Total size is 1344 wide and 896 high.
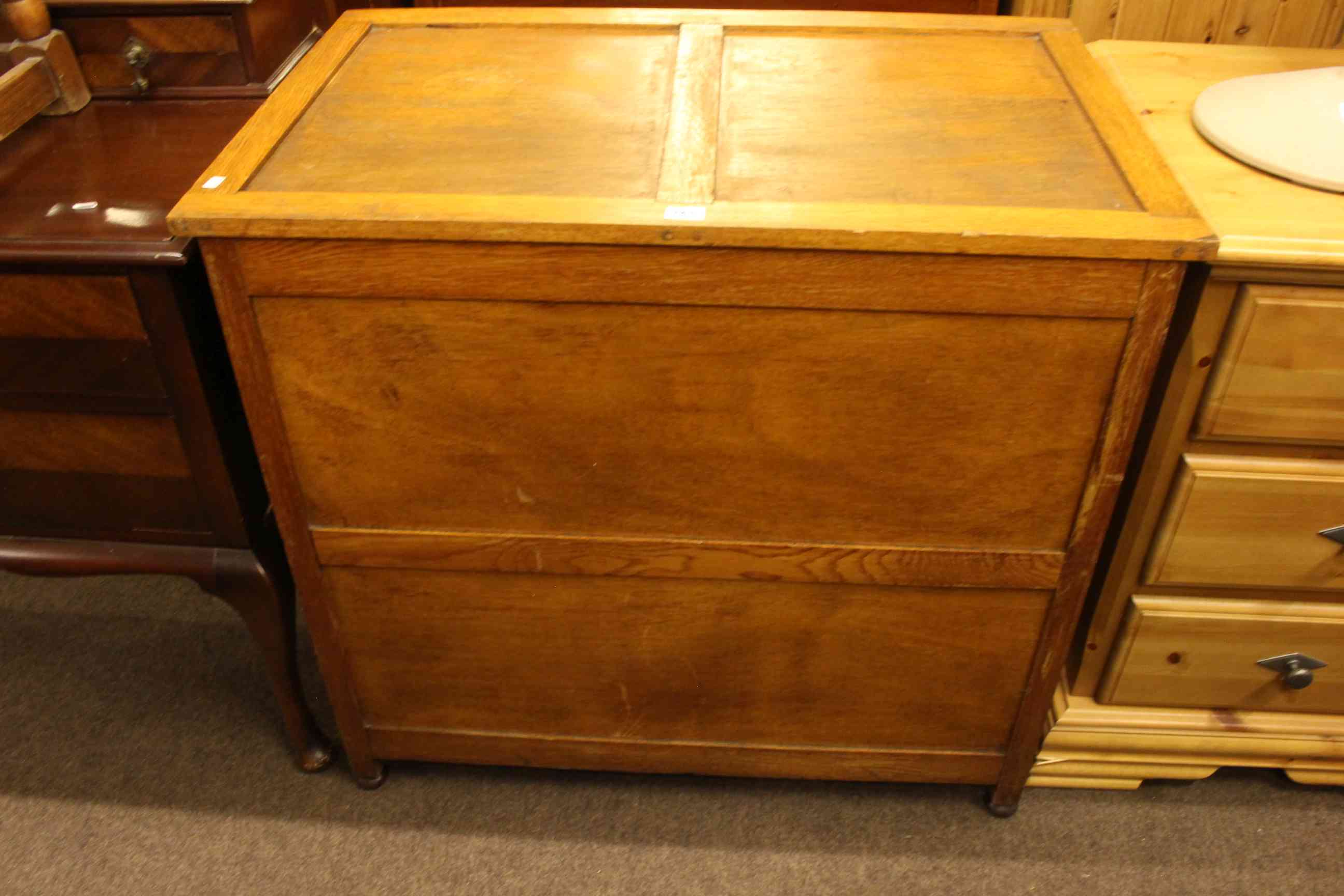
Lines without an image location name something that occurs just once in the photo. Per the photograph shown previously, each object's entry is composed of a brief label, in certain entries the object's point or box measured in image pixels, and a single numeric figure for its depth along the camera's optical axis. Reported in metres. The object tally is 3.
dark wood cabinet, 0.97
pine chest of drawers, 0.97
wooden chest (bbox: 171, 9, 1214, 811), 0.90
